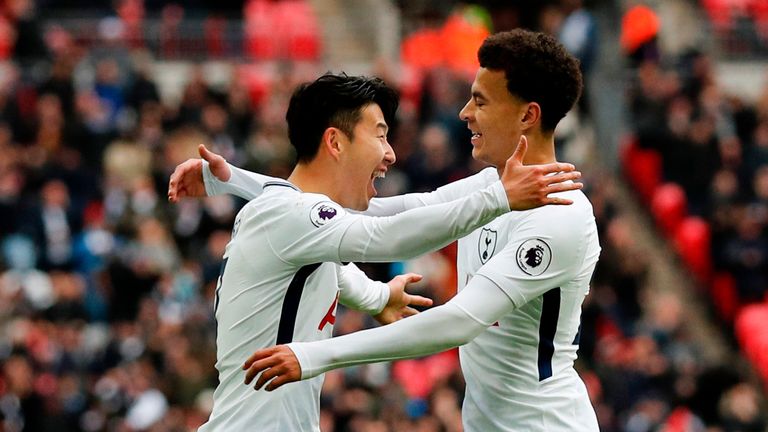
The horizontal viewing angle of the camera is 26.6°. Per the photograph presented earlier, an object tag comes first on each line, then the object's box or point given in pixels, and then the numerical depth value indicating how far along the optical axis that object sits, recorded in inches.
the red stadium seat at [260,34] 737.0
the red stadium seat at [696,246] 669.3
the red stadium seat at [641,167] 707.4
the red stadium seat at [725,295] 656.4
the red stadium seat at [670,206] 691.4
